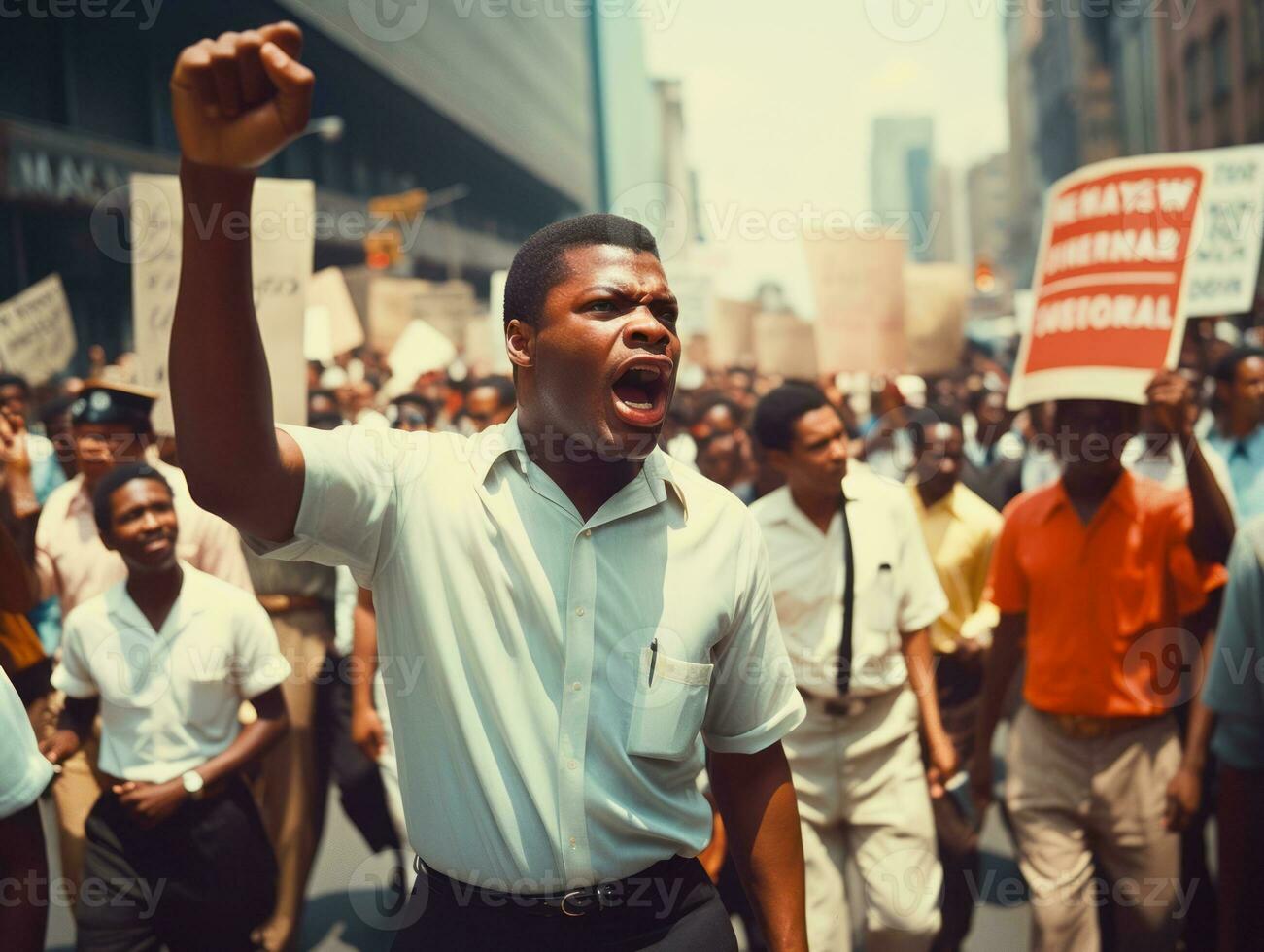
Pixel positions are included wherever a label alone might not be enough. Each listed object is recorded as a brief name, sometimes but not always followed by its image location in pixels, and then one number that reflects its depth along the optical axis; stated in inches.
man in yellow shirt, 223.3
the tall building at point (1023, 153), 3196.4
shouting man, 87.1
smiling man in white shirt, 159.2
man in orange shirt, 174.2
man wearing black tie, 176.7
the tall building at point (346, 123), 859.4
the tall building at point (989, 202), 7017.7
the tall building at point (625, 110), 4087.1
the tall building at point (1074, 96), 2247.8
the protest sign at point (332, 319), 534.0
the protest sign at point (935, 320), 521.7
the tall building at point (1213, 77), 1154.7
